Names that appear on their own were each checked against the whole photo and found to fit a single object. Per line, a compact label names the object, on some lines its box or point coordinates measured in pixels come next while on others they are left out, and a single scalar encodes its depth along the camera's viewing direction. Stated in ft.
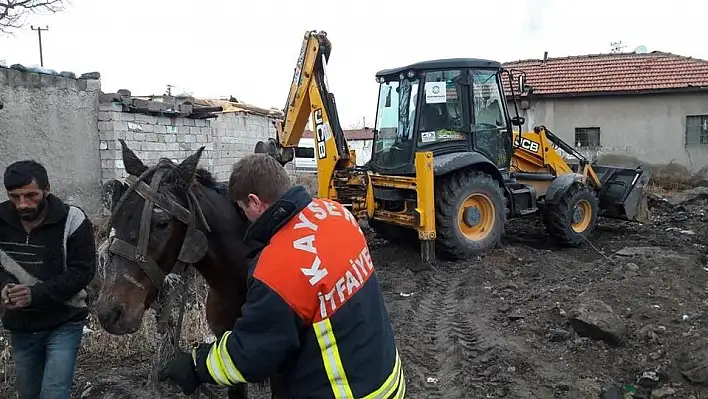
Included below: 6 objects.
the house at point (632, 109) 64.13
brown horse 8.41
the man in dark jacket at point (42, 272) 10.27
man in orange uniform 6.36
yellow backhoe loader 26.96
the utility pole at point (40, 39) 127.79
